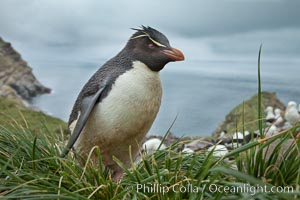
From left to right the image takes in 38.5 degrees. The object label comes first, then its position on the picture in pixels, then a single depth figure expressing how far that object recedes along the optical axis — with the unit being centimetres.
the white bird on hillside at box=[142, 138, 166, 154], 439
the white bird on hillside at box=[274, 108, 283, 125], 791
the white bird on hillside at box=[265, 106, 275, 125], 798
